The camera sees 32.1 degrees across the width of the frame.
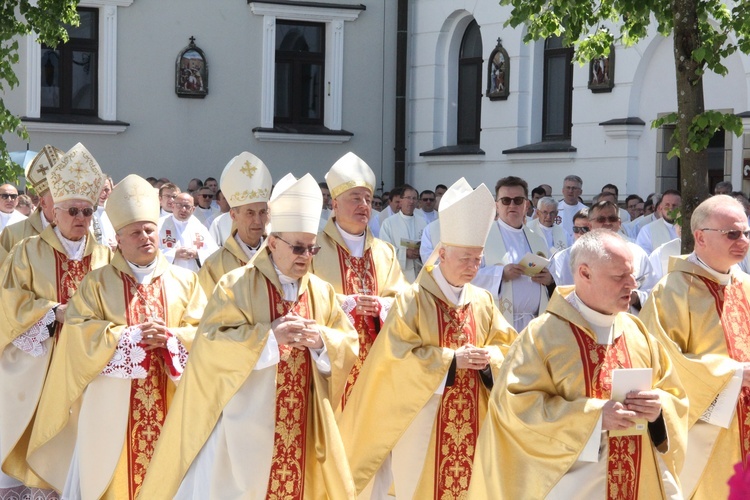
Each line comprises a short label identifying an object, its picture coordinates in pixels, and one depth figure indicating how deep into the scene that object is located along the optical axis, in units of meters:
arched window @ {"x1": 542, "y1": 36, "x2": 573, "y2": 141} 19.11
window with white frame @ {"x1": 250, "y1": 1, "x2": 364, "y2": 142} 21.56
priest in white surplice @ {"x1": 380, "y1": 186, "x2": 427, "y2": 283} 16.23
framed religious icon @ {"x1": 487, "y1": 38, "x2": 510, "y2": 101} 19.66
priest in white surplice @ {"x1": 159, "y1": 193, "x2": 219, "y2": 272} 10.14
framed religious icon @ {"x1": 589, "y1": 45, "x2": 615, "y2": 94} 17.88
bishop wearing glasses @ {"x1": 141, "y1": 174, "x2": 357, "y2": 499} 6.21
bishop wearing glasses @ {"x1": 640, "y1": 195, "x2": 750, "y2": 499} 6.27
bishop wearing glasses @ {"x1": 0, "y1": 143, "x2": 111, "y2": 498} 7.86
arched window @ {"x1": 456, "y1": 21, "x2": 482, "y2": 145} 20.92
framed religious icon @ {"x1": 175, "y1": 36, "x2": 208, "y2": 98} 20.89
